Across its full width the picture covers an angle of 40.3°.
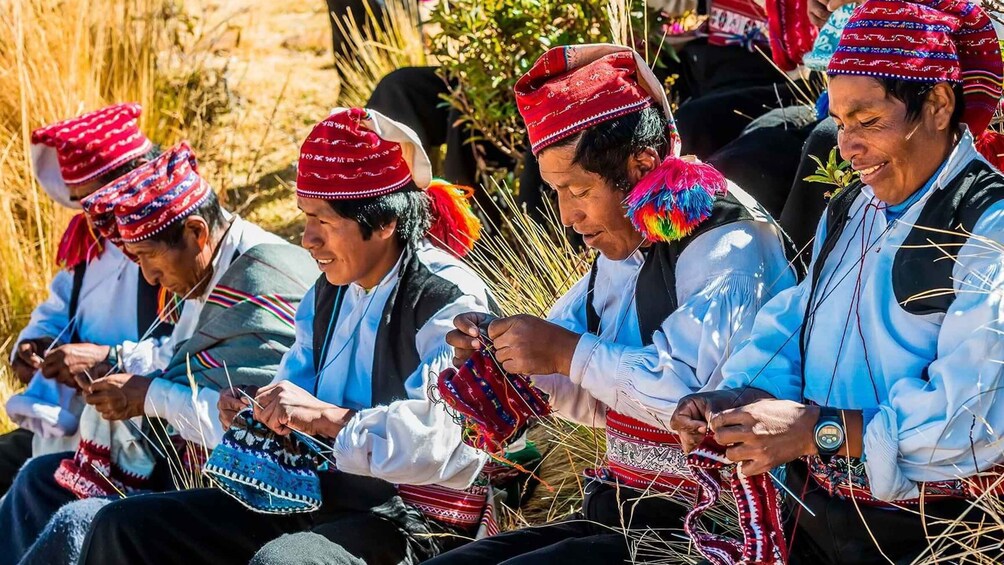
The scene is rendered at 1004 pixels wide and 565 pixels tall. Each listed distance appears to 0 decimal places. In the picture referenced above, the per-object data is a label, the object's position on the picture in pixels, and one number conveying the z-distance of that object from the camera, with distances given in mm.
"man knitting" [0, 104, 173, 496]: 5121
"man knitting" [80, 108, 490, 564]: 3652
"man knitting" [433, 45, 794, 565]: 3166
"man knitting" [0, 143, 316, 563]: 4484
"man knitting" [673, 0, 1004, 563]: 2652
